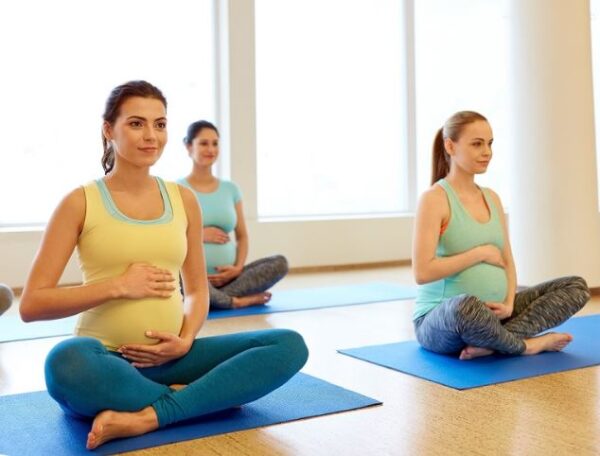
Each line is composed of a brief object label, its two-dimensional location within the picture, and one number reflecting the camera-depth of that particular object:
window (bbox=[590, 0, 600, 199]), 7.46
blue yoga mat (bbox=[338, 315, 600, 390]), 2.50
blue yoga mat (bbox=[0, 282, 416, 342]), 3.62
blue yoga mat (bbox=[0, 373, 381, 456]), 1.86
